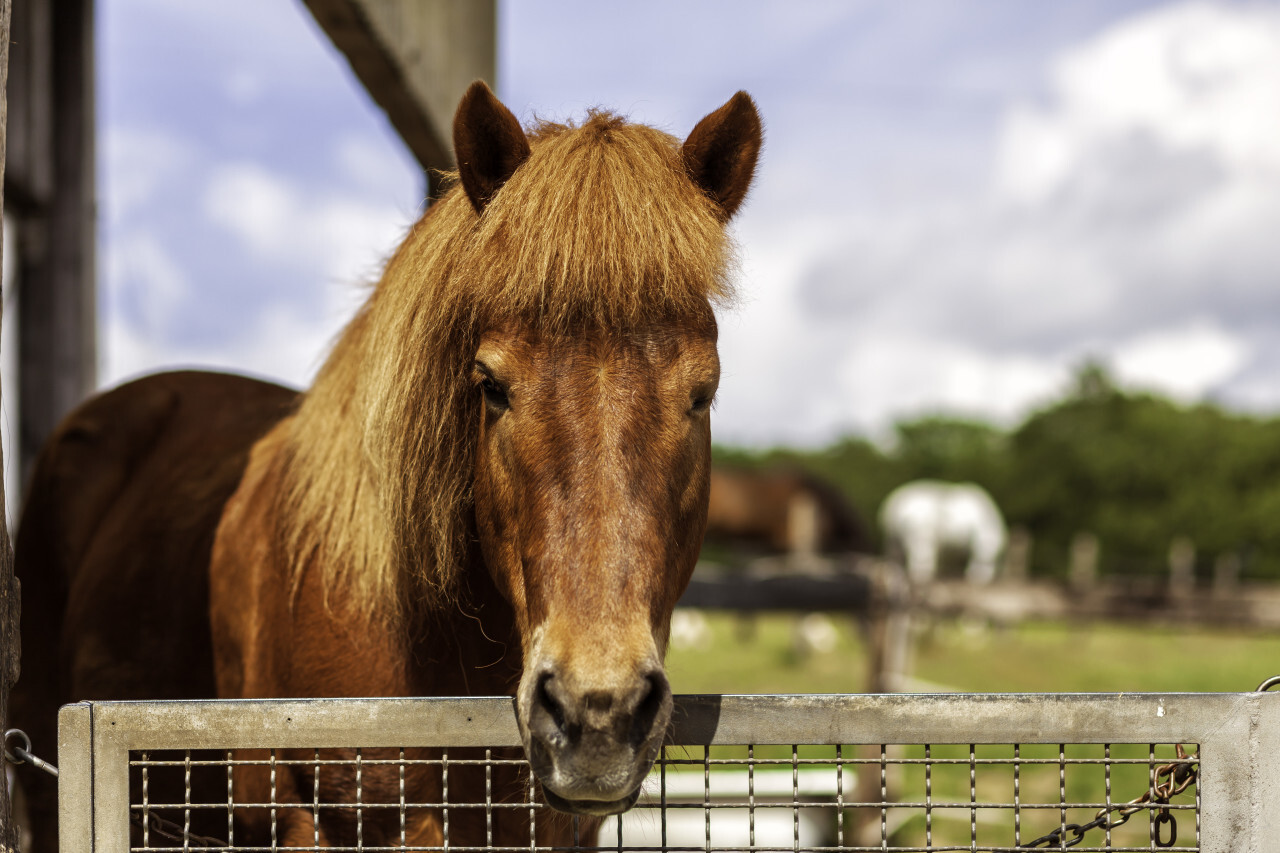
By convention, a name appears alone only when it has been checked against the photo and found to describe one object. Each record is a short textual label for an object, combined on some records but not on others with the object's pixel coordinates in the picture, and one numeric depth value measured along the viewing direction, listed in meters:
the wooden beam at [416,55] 2.88
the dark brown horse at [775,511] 18.33
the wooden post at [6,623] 1.47
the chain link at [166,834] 1.50
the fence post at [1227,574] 19.82
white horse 21.67
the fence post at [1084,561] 21.54
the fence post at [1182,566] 17.76
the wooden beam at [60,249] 4.64
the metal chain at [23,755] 1.48
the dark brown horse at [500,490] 1.49
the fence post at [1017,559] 22.16
